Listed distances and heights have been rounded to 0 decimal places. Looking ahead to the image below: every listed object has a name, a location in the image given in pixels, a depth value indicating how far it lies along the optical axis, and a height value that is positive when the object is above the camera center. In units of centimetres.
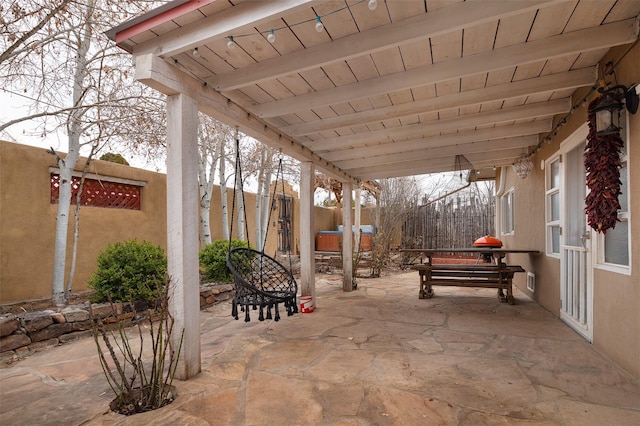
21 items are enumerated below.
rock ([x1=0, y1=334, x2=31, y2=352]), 296 -104
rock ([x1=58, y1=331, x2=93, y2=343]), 336 -114
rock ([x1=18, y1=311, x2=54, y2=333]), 315 -90
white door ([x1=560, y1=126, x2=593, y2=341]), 321 -26
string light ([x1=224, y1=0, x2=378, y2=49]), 193 +120
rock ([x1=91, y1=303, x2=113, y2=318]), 362 -93
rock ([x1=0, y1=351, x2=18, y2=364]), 288 -114
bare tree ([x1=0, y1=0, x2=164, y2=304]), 344 +171
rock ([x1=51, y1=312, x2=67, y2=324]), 334 -93
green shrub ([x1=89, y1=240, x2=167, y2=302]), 384 -58
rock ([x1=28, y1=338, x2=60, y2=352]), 313 -113
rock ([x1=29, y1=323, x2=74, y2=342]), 319 -104
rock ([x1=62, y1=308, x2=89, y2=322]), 346 -93
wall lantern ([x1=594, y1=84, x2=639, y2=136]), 241 +79
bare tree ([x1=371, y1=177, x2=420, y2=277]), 956 +53
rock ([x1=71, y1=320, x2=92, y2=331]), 349 -105
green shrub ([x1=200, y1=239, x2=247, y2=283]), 568 -65
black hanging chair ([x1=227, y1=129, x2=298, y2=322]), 268 -65
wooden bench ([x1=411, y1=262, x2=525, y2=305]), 497 -86
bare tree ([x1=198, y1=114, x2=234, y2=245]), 621 +125
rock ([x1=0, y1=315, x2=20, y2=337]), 298 -89
